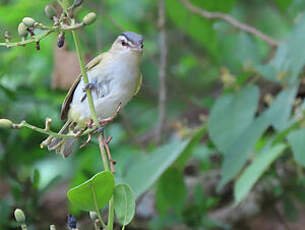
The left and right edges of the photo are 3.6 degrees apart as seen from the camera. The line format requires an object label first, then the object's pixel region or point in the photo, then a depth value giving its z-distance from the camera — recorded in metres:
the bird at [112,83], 4.67
